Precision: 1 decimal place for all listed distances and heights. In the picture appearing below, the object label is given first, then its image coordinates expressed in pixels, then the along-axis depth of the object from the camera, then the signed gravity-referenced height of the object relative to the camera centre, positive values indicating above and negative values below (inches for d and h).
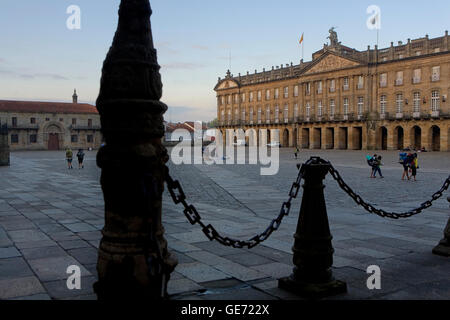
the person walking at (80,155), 981.3 -15.5
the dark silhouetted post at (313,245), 161.8 -36.8
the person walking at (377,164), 720.3 -28.9
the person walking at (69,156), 989.5 -17.8
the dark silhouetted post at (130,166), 131.0 -5.5
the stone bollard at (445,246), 219.3 -51.3
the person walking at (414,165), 680.4 -29.3
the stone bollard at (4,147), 1092.5 +4.1
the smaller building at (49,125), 2753.4 +155.9
